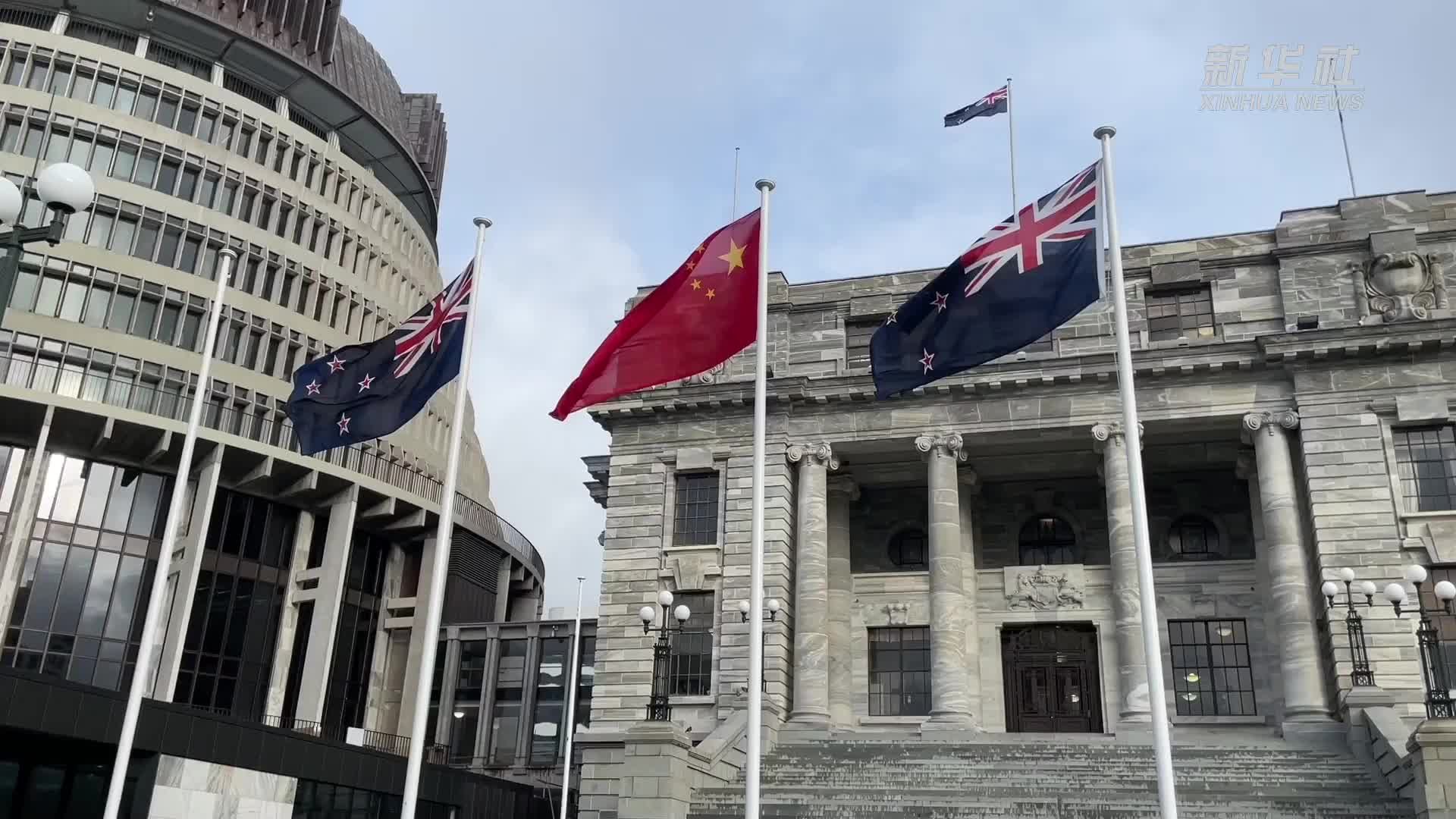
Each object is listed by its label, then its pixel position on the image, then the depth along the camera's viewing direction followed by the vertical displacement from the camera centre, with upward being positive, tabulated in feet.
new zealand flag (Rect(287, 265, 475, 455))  70.18 +24.93
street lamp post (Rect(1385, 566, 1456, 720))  81.97 +14.76
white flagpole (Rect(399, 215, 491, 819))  61.31 +11.54
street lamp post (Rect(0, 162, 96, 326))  41.47 +20.08
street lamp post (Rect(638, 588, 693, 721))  95.40 +14.36
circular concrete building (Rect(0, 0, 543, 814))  150.82 +55.14
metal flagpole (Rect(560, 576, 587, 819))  142.82 +17.36
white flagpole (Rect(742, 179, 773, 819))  51.88 +11.39
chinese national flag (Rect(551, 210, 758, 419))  60.54 +24.09
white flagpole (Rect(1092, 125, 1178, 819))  47.70 +13.00
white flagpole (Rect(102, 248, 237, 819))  68.80 +14.38
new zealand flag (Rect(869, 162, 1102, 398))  57.11 +25.17
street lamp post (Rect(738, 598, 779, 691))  118.08 +21.62
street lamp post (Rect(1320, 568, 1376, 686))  98.43 +18.40
